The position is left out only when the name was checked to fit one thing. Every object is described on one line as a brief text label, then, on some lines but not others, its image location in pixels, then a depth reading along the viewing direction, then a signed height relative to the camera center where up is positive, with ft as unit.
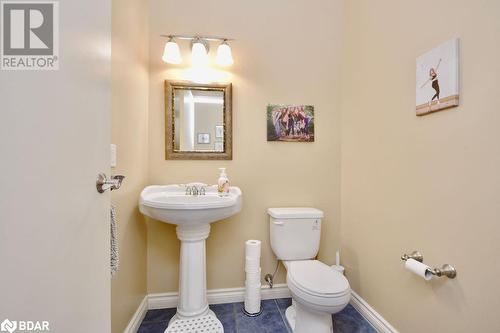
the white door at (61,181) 1.40 -0.13
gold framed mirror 5.62 +1.07
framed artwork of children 5.91 +1.07
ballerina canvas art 3.28 +1.31
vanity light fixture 5.24 +2.63
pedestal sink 4.48 -1.95
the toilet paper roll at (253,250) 5.40 -2.04
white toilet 3.97 -2.19
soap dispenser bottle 5.24 -0.49
